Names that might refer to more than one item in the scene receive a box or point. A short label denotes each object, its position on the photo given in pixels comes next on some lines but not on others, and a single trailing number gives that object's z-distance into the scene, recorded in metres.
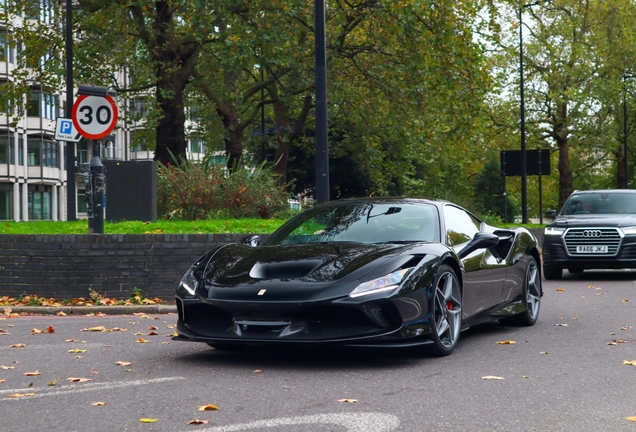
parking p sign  23.15
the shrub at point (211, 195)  17.80
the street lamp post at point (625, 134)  53.12
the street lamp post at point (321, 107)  15.20
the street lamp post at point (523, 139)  38.06
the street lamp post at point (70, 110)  24.73
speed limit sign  14.11
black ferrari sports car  7.30
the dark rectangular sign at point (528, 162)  35.39
